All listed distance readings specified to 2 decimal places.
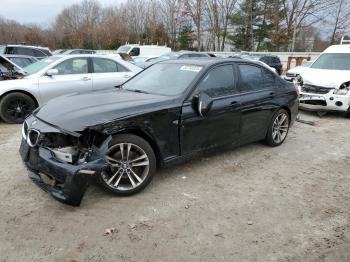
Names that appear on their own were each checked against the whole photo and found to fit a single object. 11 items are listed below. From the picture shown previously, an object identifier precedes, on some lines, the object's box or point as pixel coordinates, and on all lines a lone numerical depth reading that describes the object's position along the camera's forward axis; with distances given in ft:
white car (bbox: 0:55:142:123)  22.99
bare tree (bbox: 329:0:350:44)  124.67
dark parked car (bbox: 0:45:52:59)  49.60
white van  77.25
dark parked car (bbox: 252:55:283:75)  64.80
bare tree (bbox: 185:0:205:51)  135.13
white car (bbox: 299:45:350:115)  26.86
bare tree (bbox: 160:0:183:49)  143.43
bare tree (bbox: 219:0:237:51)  133.08
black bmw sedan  11.03
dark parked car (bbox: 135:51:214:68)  54.17
